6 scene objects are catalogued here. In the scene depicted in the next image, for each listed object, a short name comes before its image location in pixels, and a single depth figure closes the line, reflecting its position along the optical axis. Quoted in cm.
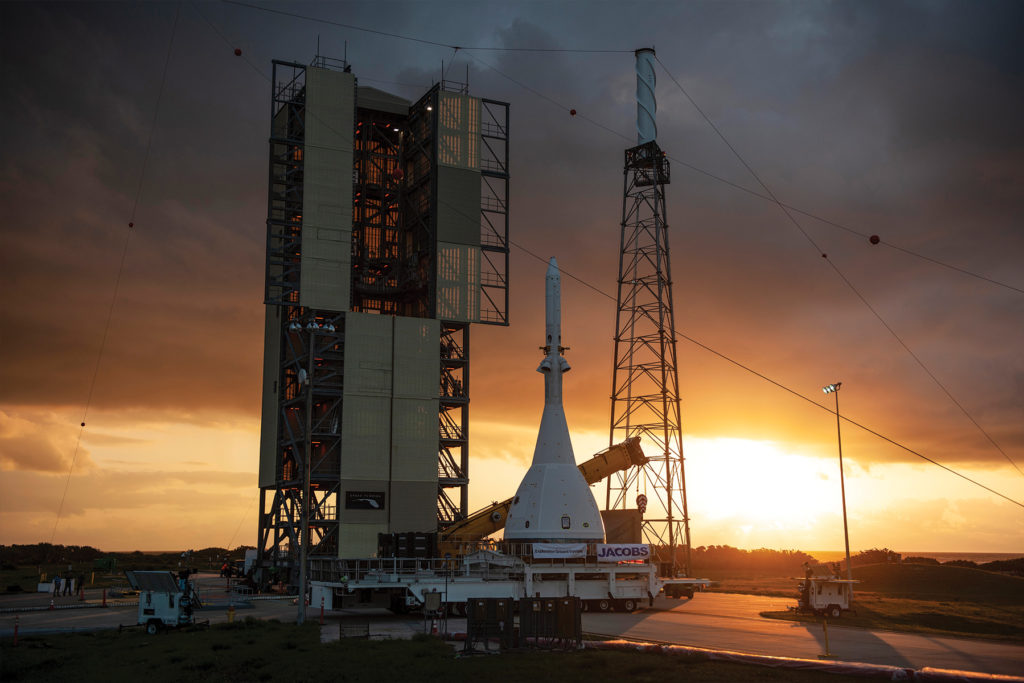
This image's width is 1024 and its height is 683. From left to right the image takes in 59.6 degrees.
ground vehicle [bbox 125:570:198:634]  3494
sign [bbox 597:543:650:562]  4959
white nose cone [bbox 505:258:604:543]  5078
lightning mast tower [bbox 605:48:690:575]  6297
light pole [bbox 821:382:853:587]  5031
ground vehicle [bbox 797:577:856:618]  4466
